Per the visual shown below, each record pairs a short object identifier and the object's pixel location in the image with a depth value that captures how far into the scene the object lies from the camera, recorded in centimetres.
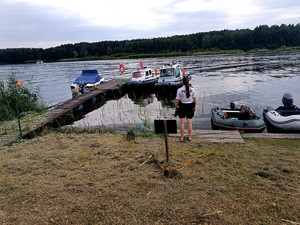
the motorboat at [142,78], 2602
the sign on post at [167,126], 507
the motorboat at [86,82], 2352
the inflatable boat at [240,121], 930
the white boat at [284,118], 925
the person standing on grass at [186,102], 651
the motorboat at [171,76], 2372
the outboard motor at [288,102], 1096
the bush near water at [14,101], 1267
